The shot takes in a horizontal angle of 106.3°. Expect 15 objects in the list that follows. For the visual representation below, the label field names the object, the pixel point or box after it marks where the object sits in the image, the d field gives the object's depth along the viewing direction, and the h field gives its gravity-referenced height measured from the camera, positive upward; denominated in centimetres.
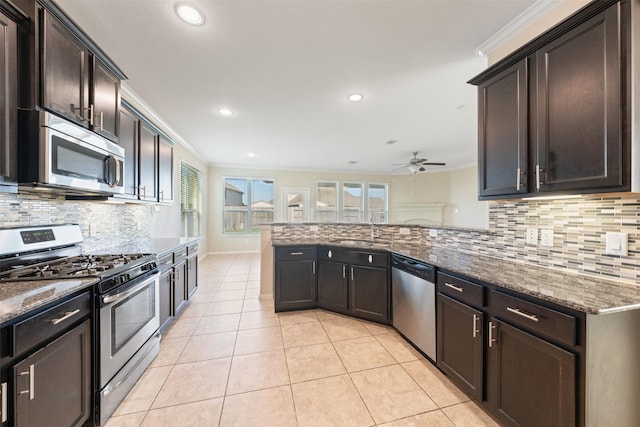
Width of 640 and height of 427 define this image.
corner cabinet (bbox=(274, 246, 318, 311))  303 -80
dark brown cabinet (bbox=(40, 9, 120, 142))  138 +89
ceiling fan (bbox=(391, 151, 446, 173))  516 +111
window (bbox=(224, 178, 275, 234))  716 +31
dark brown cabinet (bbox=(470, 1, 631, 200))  114 +60
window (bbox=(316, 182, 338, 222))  806 +43
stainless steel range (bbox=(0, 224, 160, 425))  144 -51
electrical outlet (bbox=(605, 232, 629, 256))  131 -16
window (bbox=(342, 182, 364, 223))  838 +42
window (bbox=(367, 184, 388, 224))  865 +51
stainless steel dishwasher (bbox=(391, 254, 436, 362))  202 -81
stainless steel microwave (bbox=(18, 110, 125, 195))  132 +36
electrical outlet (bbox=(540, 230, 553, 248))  166 -16
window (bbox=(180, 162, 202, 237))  507 +29
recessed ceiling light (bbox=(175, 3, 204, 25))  161 +139
